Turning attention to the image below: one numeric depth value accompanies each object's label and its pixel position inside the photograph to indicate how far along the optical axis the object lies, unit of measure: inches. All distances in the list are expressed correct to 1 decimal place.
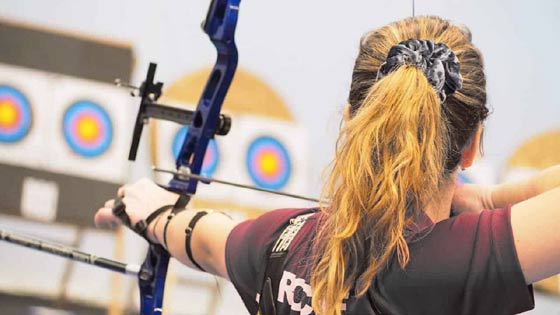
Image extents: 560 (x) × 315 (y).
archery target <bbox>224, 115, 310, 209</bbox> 272.2
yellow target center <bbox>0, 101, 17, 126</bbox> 261.7
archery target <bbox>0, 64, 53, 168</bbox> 260.4
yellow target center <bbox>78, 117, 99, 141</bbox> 265.1
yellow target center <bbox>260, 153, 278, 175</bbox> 272.5
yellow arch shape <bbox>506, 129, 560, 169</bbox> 287.3
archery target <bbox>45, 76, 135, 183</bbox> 263.0
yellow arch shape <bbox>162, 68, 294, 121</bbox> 271.3
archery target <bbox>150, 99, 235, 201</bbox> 261.0
